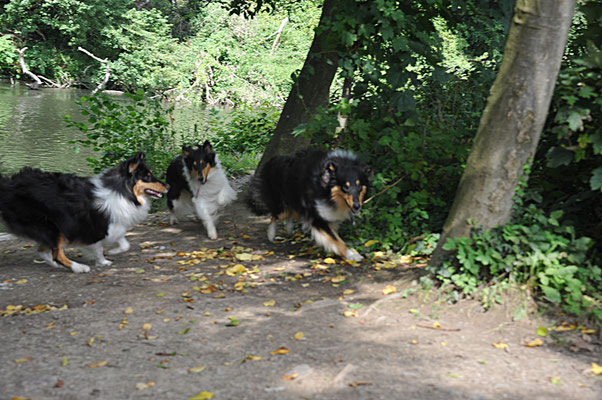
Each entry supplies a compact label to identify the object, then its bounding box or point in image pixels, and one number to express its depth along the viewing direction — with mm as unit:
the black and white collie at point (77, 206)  5887
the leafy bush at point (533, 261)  4031
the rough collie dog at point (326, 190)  5773
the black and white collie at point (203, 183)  7559
